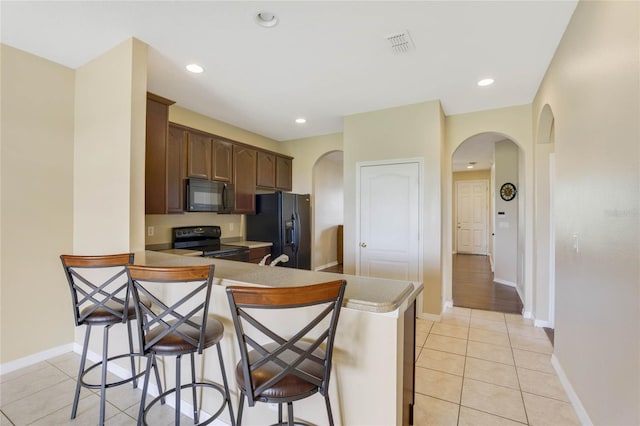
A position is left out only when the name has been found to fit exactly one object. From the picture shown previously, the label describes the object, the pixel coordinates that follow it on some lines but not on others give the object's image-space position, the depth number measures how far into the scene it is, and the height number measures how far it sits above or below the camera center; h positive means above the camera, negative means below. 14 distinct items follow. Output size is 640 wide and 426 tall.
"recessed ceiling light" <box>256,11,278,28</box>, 1.98 +1.39
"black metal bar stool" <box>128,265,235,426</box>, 1.36 -0.62
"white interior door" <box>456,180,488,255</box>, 8.76 -0.06
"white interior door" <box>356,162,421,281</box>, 3.63 -0.09
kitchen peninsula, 1.24 -0.65
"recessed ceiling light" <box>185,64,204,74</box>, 2.68 +1.39
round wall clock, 5.16 +0.42
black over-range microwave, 3.57 +0.23
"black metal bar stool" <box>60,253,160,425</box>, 1.72 -0.61
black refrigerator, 4.51 -0.19
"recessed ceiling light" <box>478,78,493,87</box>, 2.93 +1.39
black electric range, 3.68 -0.41
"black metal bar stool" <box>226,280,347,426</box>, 1.03 -0.54
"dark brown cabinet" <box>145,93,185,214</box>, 2.84 +0.59
